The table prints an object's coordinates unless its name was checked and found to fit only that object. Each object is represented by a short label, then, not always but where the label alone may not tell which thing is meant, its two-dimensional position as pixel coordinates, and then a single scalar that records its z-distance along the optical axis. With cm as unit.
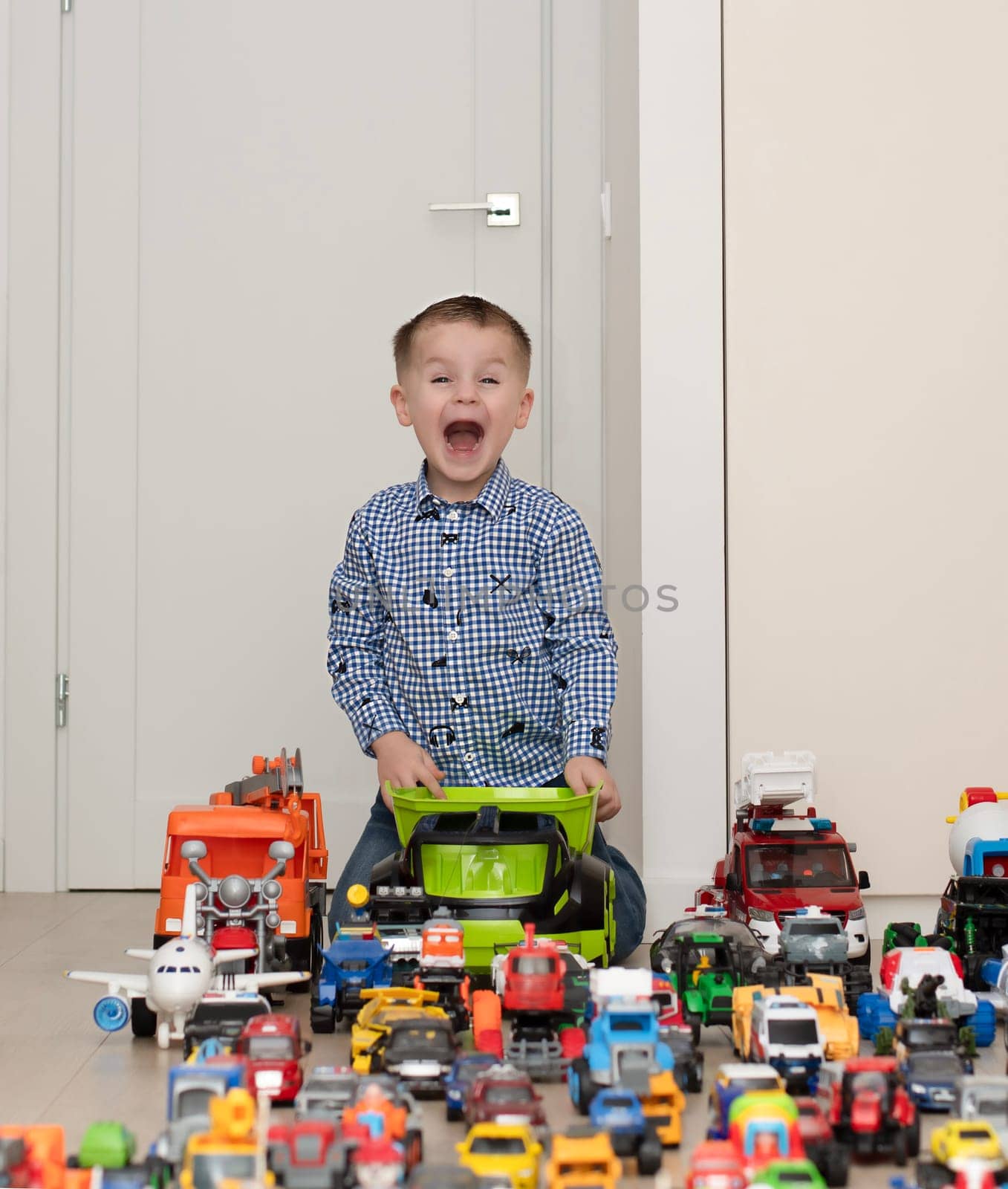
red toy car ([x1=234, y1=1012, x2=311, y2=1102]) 257
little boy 324
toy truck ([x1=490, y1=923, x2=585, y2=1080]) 268
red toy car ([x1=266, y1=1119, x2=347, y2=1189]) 207
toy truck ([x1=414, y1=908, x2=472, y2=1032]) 278
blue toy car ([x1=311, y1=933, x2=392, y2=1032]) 282
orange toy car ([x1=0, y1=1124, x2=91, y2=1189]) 205
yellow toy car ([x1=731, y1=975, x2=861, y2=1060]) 268
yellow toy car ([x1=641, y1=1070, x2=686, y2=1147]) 241
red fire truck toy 309
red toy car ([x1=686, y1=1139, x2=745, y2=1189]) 203
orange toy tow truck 291
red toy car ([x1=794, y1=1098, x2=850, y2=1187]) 220
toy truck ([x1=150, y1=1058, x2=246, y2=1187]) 215
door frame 374
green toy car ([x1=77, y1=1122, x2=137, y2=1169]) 216
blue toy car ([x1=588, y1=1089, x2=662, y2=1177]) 229
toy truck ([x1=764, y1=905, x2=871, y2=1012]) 282
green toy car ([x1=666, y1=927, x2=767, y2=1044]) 281
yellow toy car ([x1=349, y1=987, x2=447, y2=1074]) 268
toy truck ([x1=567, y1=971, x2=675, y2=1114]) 244
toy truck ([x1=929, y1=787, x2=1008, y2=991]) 299
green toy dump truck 299
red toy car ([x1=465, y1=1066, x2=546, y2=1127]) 229
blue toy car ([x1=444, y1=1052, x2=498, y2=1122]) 250
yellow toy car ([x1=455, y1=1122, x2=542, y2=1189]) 211
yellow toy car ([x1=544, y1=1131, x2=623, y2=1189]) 207
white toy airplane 276
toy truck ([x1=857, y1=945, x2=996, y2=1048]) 274
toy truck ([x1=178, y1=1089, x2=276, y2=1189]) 204
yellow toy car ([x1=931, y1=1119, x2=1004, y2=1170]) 209
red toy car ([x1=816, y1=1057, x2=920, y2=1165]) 231
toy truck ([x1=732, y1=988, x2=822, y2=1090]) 263
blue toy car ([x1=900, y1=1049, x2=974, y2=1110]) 256
